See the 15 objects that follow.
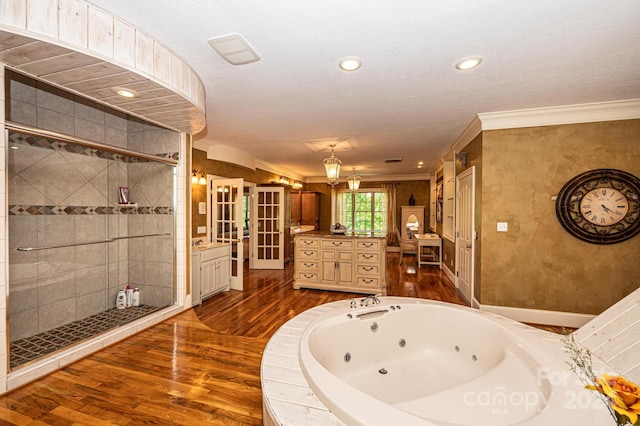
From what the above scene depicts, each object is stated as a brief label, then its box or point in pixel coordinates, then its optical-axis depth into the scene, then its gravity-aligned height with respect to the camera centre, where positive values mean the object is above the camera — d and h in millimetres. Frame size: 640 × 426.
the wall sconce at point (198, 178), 4402 +566
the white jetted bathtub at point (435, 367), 1216 -1014
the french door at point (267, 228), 6215 -366
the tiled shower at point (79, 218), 2443 -62
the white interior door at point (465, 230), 3799 -282
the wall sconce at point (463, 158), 4227 +862
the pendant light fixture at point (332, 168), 4129 +676
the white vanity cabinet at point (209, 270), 3783 -870
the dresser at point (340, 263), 4293 -829
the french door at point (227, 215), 4594 -49
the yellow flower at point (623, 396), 684 -484
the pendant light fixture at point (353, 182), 5840 +659
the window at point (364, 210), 8875 +74
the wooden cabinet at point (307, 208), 8531 +134
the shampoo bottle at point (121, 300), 3244 -1053
